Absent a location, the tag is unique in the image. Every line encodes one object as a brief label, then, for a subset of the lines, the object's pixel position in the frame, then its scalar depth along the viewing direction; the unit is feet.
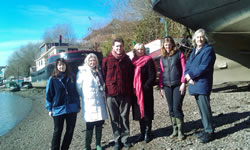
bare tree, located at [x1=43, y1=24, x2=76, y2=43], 185.26
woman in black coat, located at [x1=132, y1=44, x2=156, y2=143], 10.78
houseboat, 49.88
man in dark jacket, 10.37
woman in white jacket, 10.50
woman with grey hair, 9.52
